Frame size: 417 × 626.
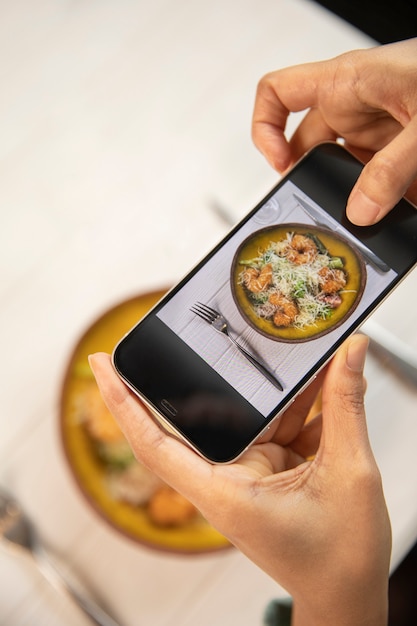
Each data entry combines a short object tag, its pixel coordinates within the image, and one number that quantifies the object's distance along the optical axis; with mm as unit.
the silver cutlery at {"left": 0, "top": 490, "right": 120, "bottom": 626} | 881
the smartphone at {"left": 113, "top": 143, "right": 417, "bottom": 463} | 772
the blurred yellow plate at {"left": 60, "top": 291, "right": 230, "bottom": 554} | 827
